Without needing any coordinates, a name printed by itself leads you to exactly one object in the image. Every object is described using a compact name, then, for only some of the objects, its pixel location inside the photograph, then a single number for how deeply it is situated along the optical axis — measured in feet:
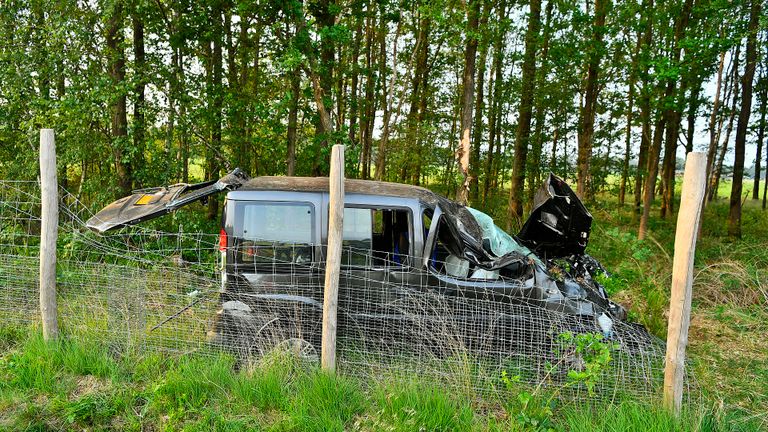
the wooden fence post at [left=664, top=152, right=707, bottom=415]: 9.93
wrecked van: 12.91
